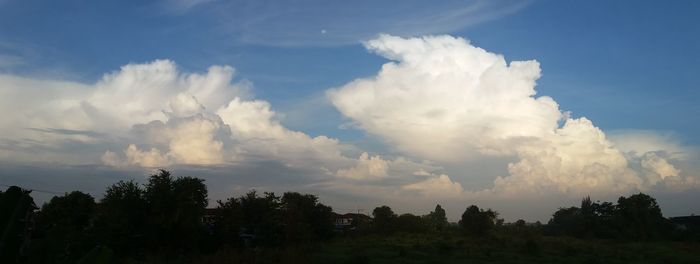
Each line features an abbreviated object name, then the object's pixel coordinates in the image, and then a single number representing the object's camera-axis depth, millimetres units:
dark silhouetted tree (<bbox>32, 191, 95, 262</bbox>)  52531
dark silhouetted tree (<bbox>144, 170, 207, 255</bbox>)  37750
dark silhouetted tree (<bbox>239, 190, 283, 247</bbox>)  47844
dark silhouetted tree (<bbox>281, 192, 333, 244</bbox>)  50406
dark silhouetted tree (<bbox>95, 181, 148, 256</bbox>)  36062
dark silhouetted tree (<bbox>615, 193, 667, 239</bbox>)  65688
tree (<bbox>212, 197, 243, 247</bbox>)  43281
